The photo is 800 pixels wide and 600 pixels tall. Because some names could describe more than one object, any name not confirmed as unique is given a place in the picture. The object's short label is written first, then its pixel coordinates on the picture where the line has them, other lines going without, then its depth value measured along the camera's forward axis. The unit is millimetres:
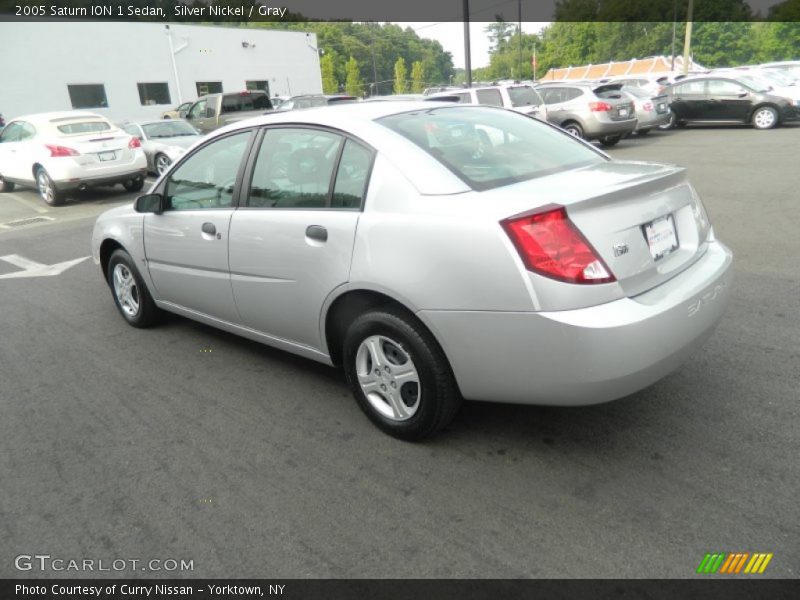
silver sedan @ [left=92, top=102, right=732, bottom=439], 2537
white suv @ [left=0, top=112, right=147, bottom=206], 11734
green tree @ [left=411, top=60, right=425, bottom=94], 92019
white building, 26703
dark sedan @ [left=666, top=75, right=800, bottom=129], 17453
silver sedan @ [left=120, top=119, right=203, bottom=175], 13891
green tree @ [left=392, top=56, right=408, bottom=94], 85562
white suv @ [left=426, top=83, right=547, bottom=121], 14703
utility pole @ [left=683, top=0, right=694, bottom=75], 32594
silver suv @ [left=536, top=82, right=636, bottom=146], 15148
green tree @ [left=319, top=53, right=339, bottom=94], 59281
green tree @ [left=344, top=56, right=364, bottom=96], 73812
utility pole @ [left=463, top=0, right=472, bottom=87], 20000
